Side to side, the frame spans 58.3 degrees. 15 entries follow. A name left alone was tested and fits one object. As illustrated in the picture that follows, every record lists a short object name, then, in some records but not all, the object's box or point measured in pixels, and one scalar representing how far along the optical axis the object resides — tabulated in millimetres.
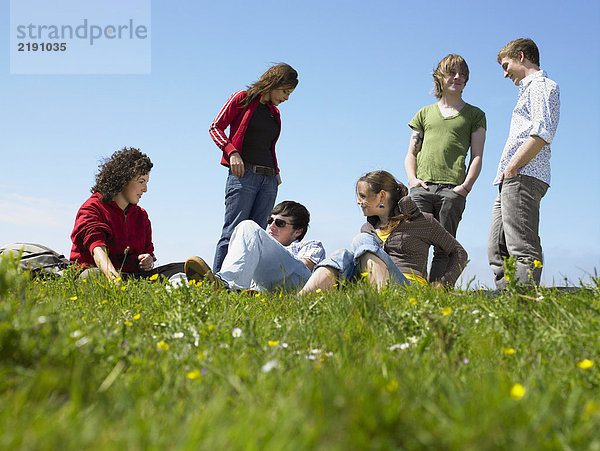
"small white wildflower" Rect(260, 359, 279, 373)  1849
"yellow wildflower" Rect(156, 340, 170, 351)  2368
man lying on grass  4914
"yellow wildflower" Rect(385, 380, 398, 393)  1655
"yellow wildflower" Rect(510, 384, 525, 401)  1543
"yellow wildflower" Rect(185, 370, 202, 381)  1911
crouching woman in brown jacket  5262
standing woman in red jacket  6441
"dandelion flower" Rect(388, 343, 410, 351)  2432
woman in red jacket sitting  5715
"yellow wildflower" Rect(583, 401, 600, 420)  1559
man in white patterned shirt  5168
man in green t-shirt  6199
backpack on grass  6250
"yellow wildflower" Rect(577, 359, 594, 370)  2111
